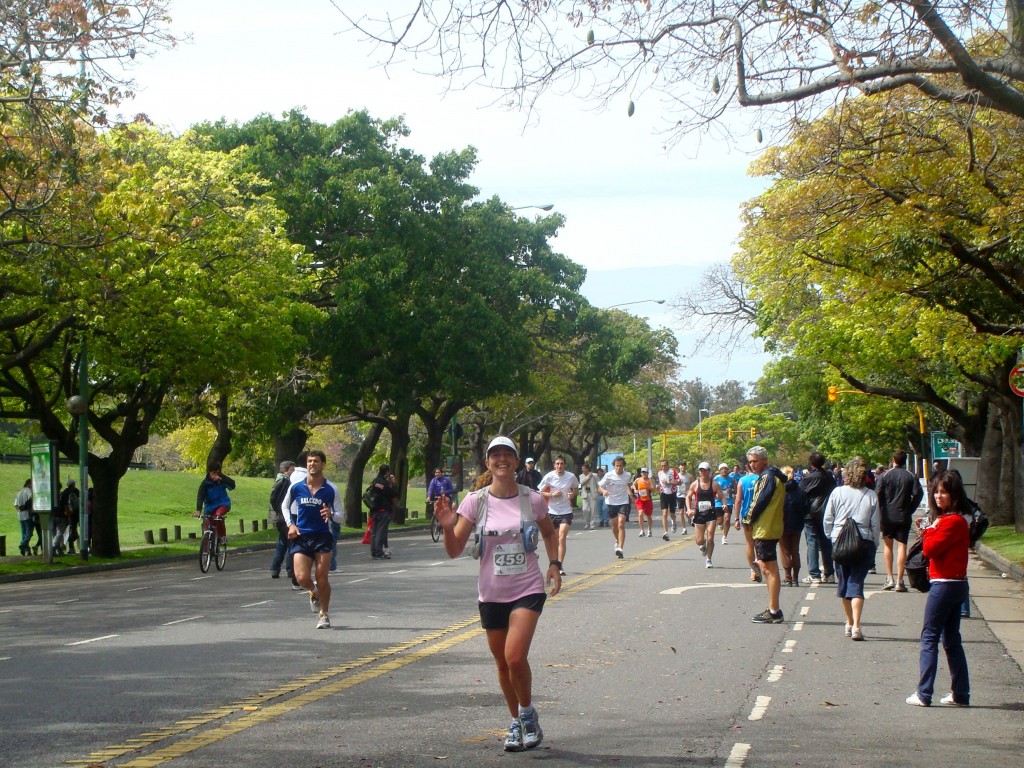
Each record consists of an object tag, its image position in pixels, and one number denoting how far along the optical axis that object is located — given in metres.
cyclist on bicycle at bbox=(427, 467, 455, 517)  26.95
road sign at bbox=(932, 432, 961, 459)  41.69
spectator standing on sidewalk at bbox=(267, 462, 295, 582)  17.89
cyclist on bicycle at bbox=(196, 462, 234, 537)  22.33
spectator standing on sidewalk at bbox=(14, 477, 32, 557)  31.40
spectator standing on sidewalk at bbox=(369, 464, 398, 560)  23.58
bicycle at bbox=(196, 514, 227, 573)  22.73
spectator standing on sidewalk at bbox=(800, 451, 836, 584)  17.56
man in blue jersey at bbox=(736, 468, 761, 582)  16.83
